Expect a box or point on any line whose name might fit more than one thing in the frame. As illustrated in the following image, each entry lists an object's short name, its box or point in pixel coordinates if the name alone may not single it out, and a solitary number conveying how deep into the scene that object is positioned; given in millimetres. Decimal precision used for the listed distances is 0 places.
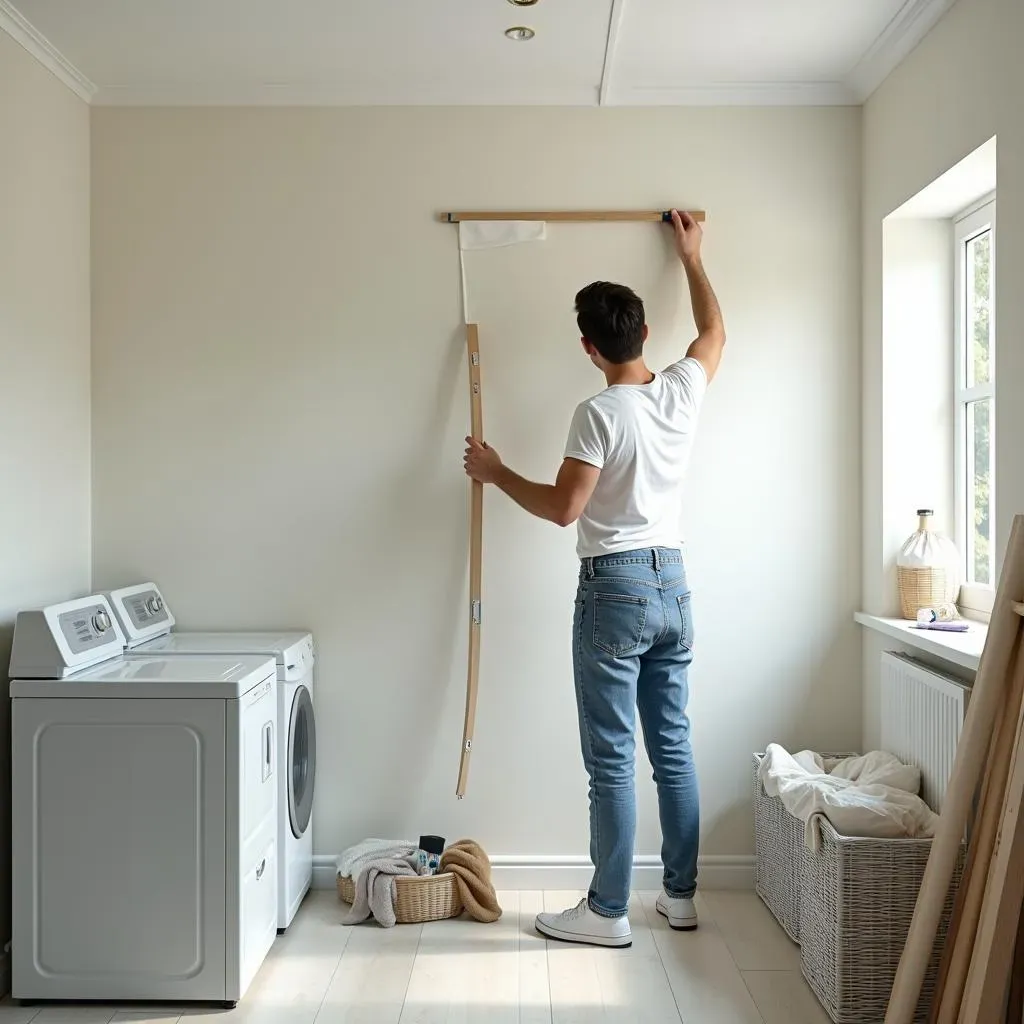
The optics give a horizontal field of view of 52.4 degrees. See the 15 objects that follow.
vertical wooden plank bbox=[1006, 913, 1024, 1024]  1819
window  2697
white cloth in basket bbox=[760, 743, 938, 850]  2262
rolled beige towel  2781
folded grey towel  2752
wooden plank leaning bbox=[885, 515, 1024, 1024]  1900
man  2543
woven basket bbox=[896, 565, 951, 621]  2730
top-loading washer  2299
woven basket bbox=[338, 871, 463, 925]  2773
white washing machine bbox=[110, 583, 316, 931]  2680
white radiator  2338
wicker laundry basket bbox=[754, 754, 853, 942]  2584
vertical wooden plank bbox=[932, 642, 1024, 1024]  1888
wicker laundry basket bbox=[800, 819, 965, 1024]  2197
